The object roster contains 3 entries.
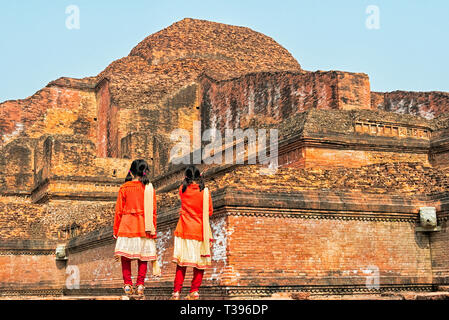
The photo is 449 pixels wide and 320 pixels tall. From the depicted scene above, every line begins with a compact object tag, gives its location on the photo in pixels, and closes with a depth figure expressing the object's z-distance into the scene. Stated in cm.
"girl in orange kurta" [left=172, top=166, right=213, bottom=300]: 834
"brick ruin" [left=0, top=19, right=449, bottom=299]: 1193
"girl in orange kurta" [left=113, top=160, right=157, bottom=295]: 823
